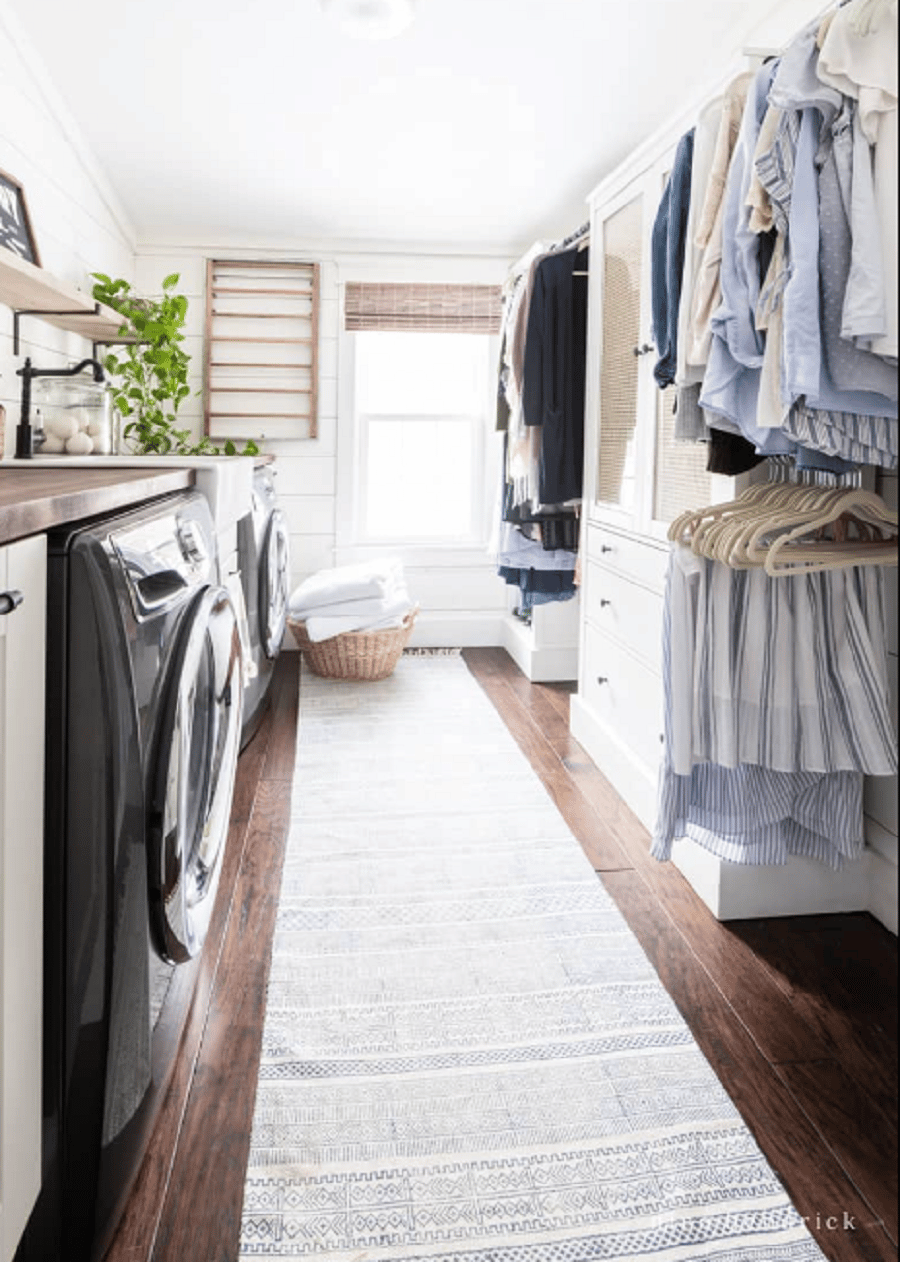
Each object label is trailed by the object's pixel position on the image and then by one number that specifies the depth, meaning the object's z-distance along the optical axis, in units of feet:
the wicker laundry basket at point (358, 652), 13.69
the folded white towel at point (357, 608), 13.65
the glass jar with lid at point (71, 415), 9.37
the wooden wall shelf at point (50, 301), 7.90
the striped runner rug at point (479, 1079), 4.03
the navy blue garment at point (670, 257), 6.63
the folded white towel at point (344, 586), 13.70
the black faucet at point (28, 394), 8.59
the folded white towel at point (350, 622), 13.57
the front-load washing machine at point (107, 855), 3.40
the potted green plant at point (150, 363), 12.21
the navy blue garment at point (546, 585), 13.04
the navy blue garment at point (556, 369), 11.16
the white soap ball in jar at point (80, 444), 9.38
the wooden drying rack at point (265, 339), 15.44
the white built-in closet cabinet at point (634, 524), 6.82
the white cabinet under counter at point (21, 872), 3.01
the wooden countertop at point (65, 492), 3.07
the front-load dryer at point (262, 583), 10.27
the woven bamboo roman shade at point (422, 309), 15.71
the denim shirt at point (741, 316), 5.06
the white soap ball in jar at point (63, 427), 9.36
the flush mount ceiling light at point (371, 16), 8.43
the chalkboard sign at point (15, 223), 9.04
